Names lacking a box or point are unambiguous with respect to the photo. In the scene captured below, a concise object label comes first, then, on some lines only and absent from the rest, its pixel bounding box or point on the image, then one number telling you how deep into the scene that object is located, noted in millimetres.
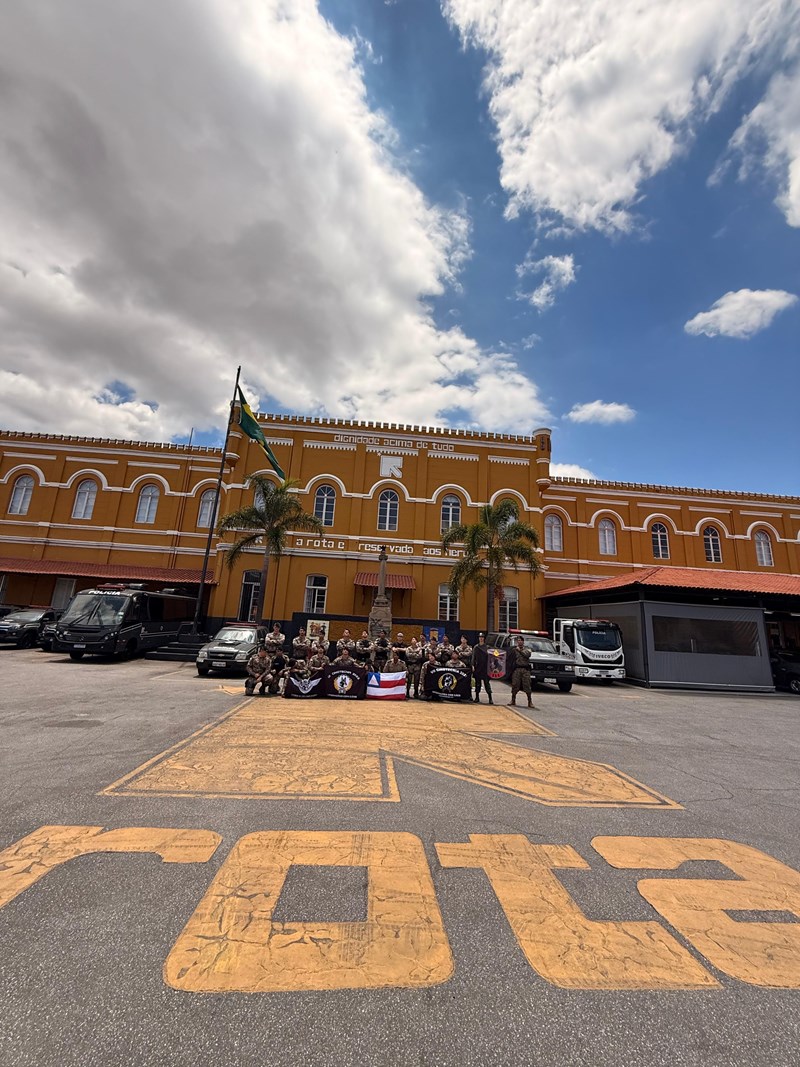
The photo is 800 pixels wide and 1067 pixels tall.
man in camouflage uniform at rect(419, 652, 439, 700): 13146
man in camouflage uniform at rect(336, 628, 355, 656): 14993
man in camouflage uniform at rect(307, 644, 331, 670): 12242
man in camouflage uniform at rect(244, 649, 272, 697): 11977
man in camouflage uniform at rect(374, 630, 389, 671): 15252
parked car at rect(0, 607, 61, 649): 19438
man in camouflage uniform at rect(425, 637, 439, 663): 13945
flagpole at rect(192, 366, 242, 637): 20558
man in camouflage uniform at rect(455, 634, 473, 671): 13365
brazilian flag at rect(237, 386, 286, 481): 23047
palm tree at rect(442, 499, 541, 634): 22469
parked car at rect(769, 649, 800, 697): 19156
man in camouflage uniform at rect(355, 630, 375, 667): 14255
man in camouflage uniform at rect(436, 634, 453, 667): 13748
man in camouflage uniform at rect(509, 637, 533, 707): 11961
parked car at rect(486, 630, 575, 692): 15484
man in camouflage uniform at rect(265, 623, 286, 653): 12914
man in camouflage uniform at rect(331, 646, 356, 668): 12359
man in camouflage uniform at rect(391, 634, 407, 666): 14467
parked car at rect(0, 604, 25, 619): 21375
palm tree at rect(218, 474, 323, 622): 22312
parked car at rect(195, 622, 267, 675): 14664
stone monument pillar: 20734
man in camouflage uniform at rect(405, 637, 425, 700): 13706
